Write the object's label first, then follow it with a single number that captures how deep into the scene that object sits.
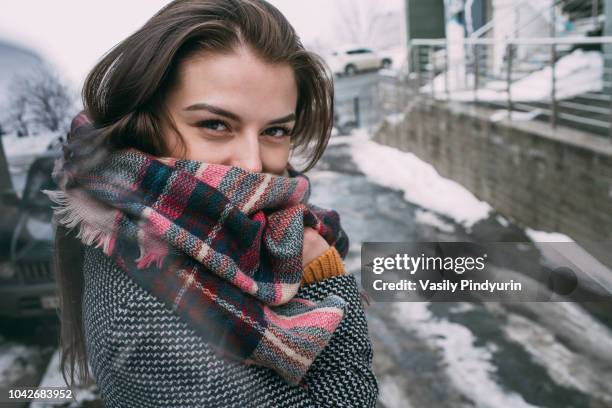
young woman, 0.61
